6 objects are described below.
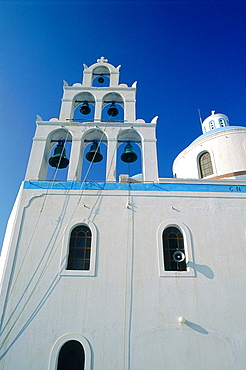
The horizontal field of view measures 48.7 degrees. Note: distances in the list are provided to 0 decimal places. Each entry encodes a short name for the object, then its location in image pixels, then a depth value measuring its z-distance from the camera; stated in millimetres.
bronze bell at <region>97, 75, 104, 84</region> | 10030
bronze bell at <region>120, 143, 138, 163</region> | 8328
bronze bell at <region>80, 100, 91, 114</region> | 9266
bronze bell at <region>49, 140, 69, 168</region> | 8062
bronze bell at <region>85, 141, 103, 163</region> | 8340
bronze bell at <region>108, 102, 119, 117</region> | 9275
